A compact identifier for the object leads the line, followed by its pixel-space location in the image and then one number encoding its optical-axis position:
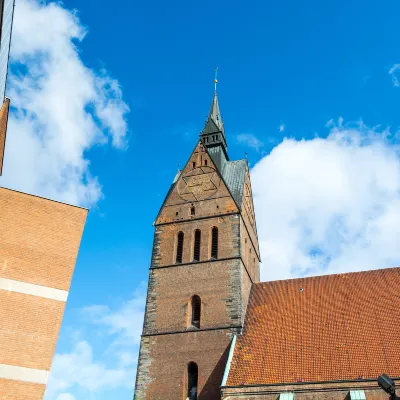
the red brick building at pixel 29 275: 12.52
